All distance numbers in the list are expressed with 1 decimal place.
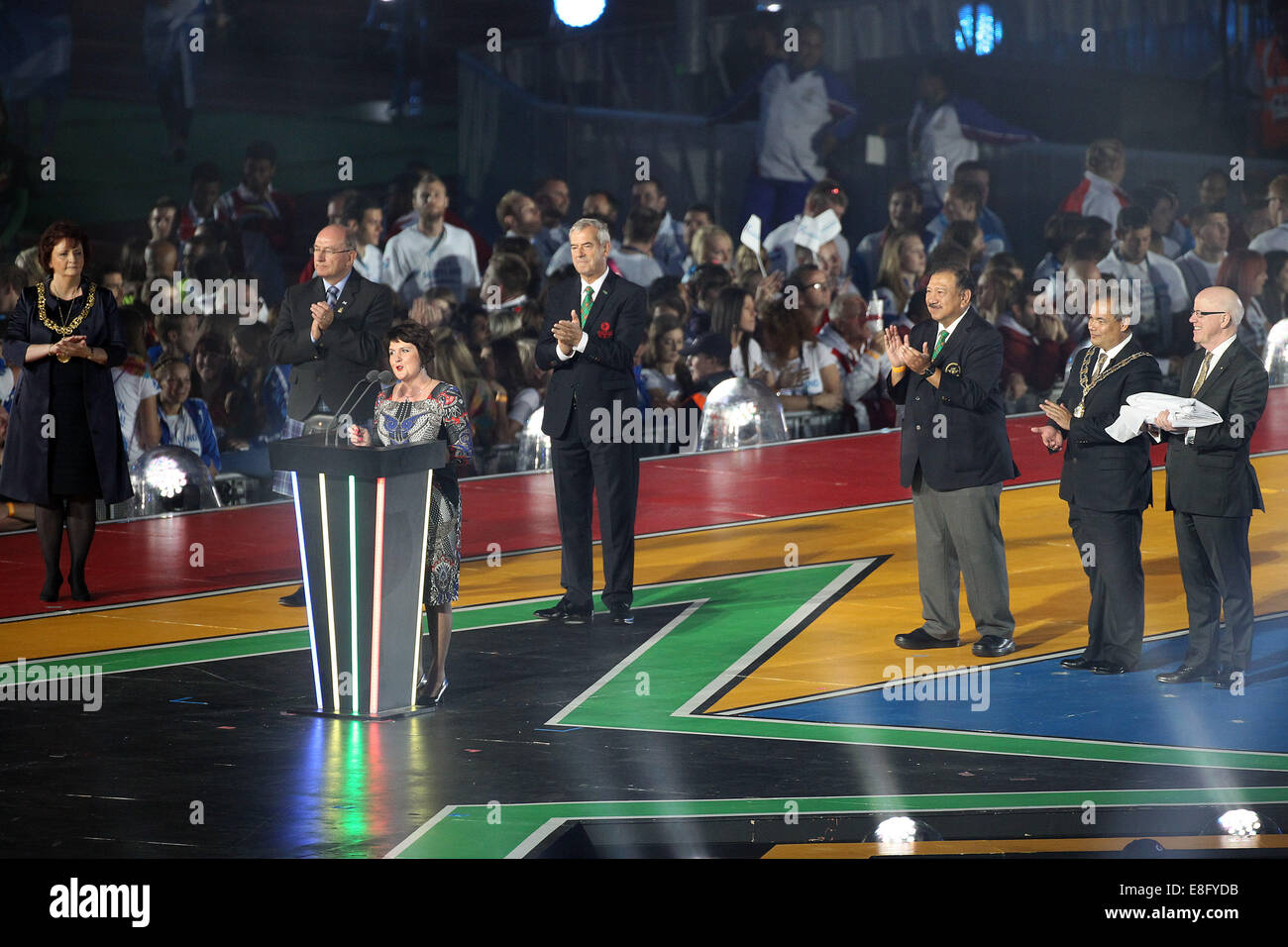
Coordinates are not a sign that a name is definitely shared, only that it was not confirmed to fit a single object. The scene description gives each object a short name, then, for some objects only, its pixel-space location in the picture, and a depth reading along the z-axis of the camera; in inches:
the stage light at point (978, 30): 1441.9
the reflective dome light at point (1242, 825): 440.5
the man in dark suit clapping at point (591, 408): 666.2
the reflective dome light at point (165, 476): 877.2
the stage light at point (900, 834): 435.8
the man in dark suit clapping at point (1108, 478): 600.4
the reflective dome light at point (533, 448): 1007.6
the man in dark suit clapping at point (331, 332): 671.8
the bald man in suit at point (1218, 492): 585.0
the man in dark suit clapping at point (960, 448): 622.5
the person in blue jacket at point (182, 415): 912.9
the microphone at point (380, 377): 565.9
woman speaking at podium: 560.4
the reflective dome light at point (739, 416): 1038.4
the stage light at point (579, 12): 1317.7
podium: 532.1
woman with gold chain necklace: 688.4
